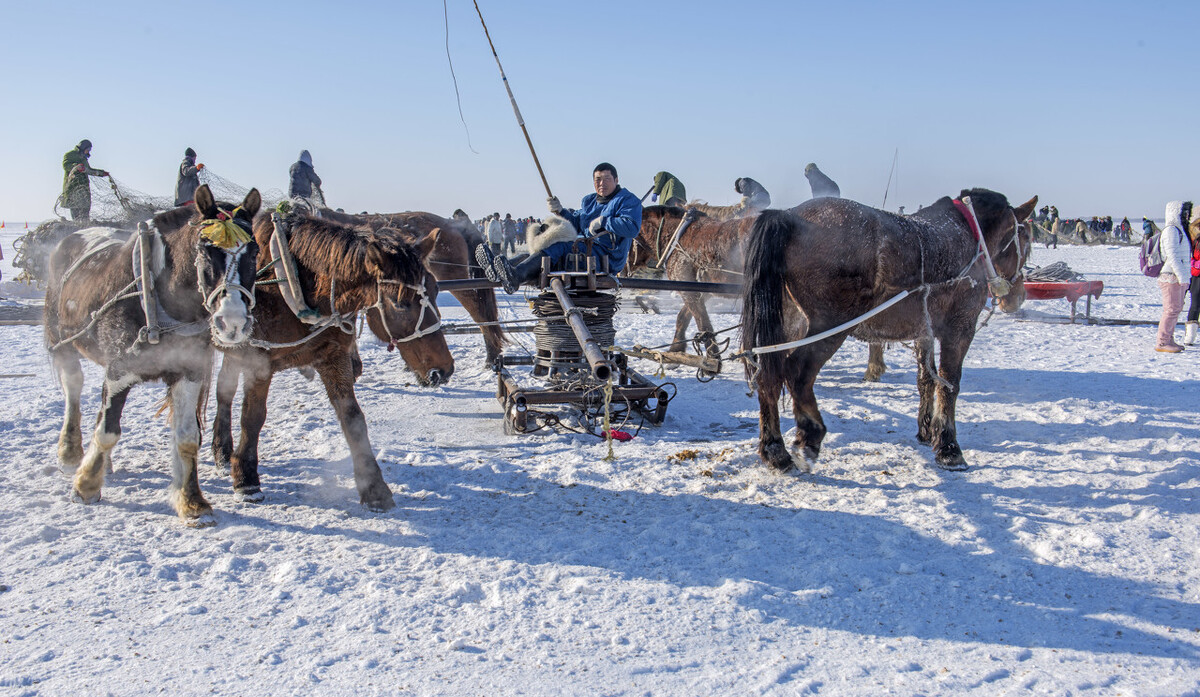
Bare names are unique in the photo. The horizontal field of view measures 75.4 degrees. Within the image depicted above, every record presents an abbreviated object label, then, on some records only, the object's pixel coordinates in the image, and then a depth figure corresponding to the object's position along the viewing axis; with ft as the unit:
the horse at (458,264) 27.63
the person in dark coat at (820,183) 32.55
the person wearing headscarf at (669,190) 40.01
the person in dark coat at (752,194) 32.63
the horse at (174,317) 12.82
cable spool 19.61
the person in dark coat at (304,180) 30.63
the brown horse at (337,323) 12.95
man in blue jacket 18.56
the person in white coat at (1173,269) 30.68
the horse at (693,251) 28.02
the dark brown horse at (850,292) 15.92
